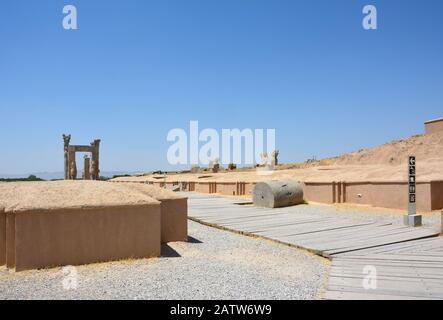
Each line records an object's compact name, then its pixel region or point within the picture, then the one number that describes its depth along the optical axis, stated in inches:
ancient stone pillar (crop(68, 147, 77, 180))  1062.7
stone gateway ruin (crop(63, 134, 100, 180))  1064.8
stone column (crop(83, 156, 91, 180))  1178.5
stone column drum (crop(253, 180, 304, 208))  655.8
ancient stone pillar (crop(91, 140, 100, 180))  1089.4
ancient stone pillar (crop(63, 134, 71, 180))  1069.1
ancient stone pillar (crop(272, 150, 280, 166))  1679.1
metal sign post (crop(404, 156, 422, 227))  432.5
